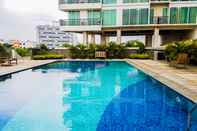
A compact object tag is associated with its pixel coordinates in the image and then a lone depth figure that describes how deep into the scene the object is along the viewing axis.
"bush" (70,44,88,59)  14.65
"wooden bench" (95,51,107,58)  14.46
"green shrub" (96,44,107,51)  14.71
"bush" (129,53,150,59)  14.01
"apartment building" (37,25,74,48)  75.69
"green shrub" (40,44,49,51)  15.34
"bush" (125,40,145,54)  15.37
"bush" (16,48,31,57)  15.47
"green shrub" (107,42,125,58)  14.65
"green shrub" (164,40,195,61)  8.49
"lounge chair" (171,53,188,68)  7.92
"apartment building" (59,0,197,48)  15.34
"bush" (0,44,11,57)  10.16
